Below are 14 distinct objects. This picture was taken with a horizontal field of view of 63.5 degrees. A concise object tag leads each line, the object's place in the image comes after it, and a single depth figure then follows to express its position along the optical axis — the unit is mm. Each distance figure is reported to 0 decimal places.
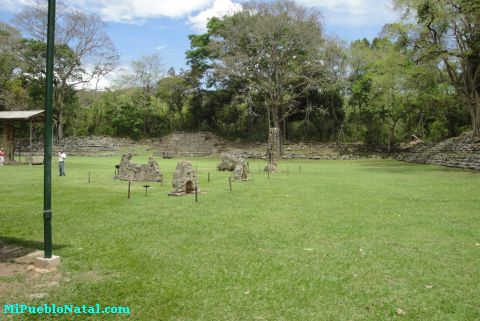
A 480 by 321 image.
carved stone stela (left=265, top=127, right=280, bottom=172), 22500
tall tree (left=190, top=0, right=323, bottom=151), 34188
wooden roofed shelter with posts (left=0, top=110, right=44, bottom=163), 26266
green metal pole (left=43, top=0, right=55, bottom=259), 5684
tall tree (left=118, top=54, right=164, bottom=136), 52656
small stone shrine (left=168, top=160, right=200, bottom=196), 13195
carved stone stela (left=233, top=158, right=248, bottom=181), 17641
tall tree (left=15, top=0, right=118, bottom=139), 43812
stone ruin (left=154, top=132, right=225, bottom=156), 44031
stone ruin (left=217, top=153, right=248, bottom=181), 23598
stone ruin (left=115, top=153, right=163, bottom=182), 17750
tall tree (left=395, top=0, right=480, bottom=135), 22109
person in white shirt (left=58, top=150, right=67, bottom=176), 19289
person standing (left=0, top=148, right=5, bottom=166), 25088
